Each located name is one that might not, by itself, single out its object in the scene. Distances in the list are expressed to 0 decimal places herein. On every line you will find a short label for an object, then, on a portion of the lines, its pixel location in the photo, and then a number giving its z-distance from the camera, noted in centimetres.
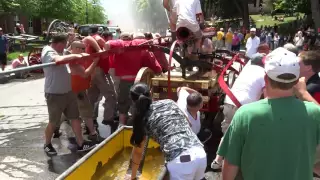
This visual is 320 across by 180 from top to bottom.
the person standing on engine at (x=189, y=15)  620
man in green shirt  239
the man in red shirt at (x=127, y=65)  666
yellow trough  392
